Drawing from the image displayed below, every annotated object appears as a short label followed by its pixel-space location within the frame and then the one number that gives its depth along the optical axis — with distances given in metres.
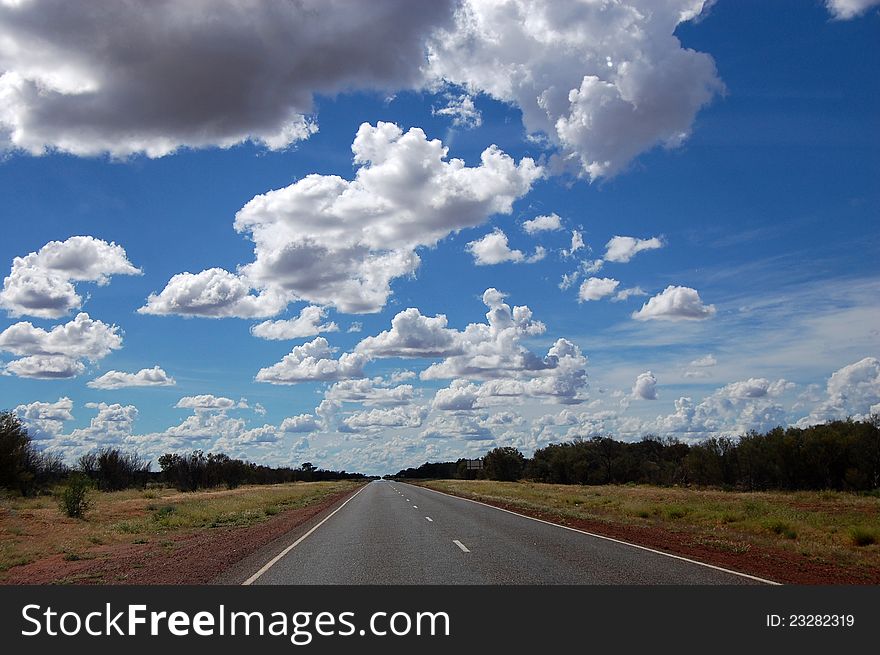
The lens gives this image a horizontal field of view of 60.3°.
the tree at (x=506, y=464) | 163.00
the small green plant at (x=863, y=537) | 20.92
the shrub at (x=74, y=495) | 35.16
